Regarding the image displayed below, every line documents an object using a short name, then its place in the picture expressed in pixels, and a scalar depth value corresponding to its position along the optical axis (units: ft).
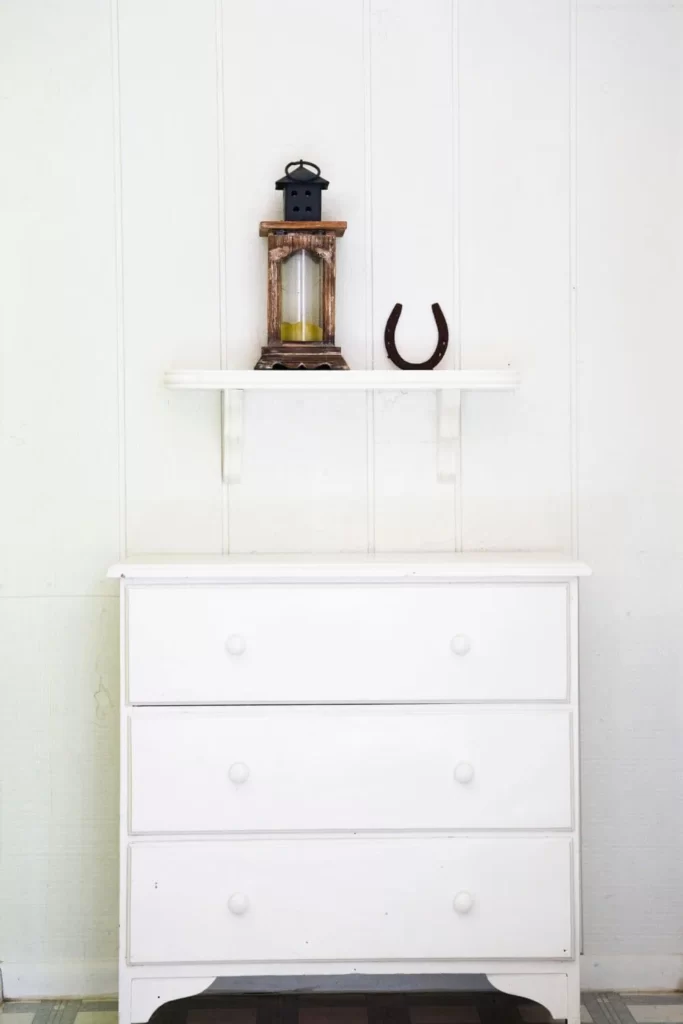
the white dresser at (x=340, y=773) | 5.99
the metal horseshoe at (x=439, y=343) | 6.80
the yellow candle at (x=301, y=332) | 6.51
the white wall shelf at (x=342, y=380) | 6.21
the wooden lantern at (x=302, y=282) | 6.43
